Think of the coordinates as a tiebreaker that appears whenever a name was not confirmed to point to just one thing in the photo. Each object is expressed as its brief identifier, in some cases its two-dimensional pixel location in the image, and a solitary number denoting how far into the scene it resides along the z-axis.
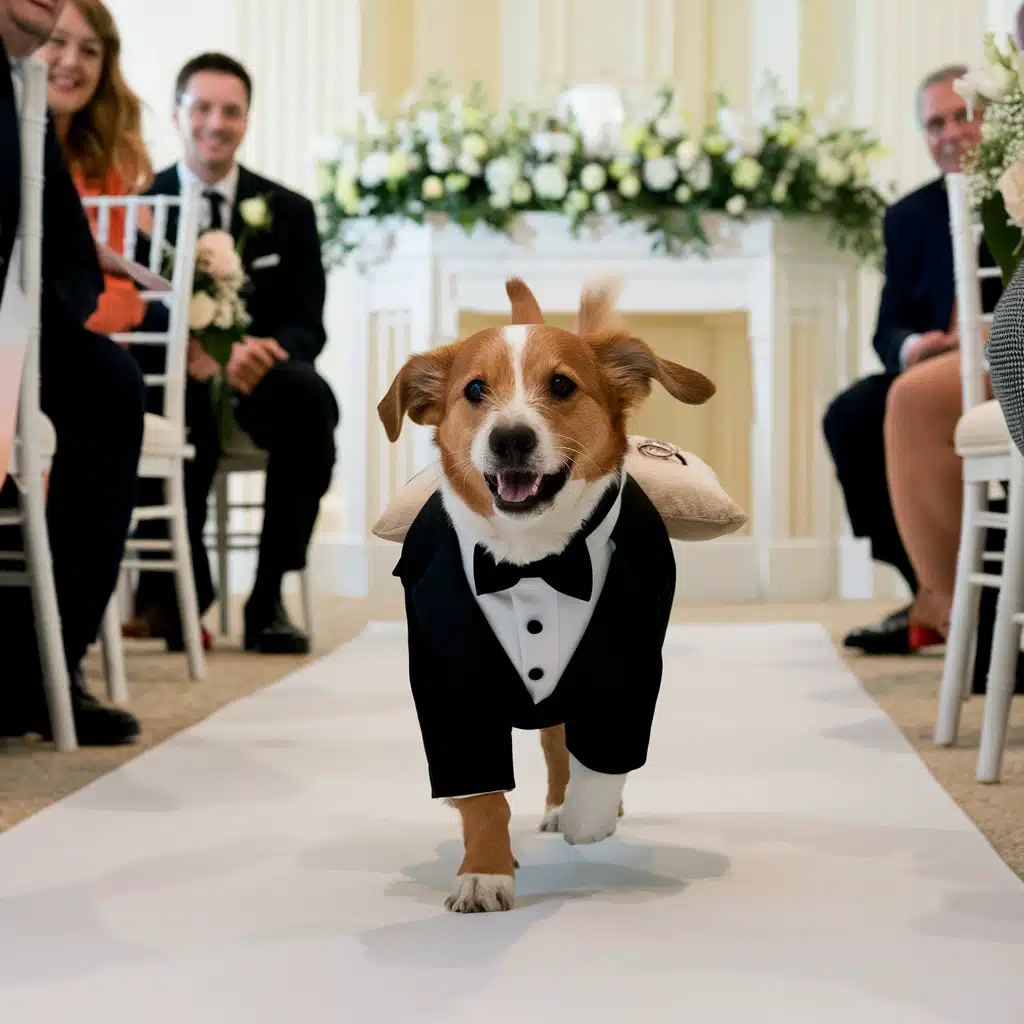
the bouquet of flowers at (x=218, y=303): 3.88
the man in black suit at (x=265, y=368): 4.09
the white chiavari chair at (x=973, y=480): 2.35
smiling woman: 3.20
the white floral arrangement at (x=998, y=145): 1.96
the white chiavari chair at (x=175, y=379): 3.43
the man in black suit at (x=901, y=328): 4.07
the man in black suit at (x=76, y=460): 2.68
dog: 1.61
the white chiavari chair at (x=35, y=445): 2.46
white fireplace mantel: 5.86
